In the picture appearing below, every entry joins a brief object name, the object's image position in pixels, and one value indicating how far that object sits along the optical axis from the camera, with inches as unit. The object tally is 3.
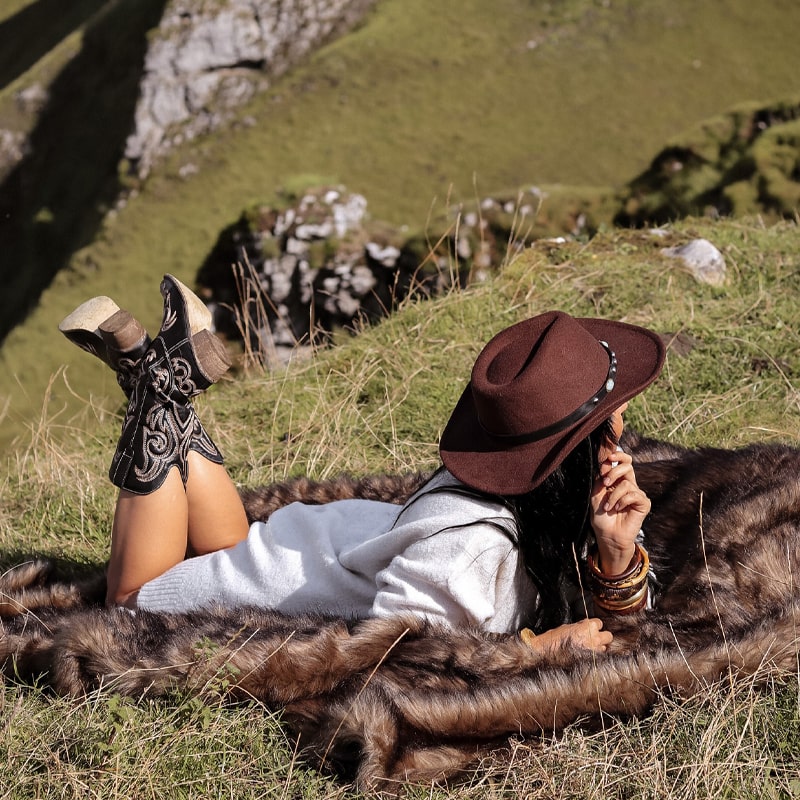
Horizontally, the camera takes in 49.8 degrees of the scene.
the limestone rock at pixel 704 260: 247.1
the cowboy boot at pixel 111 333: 122.4
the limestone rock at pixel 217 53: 1370.6
